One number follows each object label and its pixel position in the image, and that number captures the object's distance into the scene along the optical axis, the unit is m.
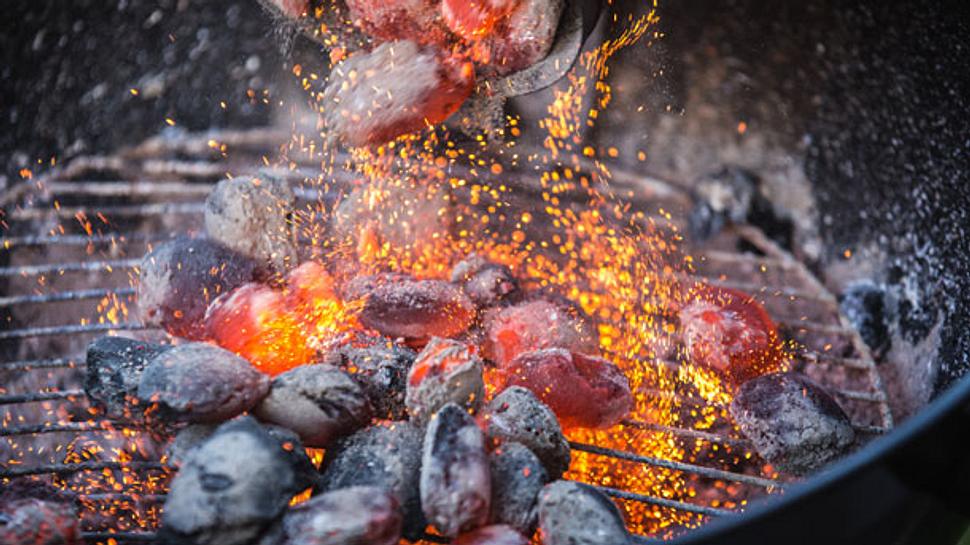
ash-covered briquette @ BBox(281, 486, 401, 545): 0.68
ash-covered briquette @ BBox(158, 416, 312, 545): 0.68
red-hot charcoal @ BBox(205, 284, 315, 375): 0.96
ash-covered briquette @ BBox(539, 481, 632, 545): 0.70
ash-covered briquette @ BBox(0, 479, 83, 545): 0.72
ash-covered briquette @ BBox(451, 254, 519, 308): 1.10
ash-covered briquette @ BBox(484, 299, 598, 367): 1.03
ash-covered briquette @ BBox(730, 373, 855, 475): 0.91
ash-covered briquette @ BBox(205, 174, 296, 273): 1.10
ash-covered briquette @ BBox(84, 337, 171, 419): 0.85
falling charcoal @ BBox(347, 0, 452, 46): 1.07
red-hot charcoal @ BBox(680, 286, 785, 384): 1.02
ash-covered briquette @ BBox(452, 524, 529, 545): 0.71
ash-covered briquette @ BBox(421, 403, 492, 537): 0.71
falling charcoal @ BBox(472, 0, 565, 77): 1.04
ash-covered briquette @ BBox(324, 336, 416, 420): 0.89
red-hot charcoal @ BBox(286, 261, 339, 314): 1.06
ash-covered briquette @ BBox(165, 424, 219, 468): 0.81
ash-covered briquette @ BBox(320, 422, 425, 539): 0.75
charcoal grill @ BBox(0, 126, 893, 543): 0.95
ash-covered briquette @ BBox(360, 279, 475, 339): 1.01
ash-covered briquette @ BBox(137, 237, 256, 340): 1.03
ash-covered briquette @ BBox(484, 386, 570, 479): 0.82
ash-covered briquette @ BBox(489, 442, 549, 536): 0.75
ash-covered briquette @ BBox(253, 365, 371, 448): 0.82
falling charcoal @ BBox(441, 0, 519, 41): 1.03
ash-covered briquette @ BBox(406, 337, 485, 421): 0.83
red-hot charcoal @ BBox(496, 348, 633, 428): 0.91
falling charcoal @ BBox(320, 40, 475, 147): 1.06
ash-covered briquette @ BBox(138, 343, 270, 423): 0.79
